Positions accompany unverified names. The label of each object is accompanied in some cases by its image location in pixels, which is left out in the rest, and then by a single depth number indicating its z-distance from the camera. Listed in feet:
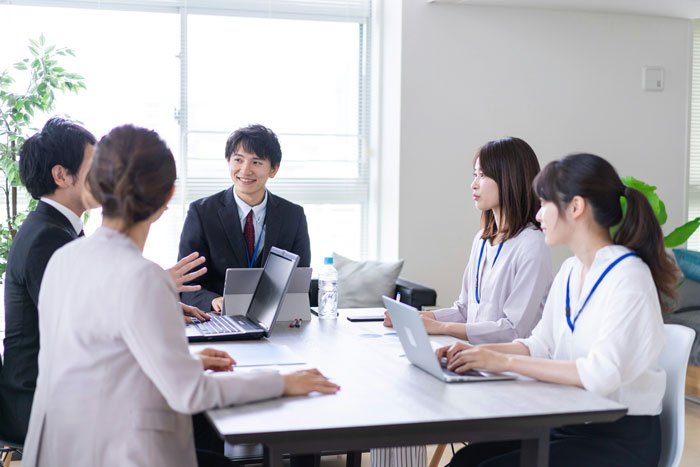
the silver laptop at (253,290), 8.98
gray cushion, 15.48
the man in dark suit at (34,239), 7.31
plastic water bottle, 9.76
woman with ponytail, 6.19
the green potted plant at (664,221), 14.66
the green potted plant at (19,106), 13.12
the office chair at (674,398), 6.98
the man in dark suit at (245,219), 10.55
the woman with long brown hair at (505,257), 8.53
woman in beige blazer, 5.07
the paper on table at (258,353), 6.84
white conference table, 5.08
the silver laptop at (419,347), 6.28
